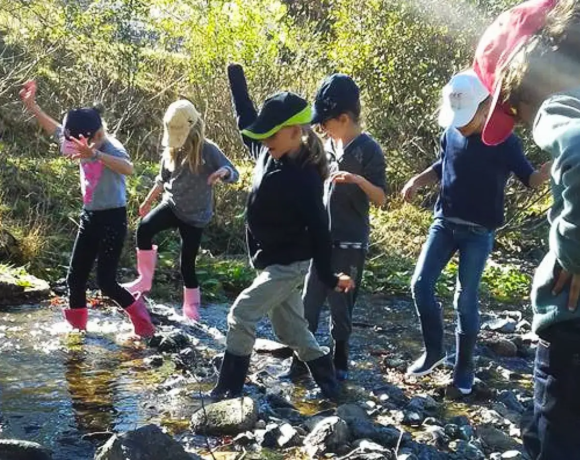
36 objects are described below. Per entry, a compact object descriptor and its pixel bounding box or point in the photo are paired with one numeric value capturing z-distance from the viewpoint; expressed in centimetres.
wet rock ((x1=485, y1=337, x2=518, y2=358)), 612
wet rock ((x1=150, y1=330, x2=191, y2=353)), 549
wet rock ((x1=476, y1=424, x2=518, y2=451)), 415
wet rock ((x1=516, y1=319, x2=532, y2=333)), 691
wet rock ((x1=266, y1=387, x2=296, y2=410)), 455
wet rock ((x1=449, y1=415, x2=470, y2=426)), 438
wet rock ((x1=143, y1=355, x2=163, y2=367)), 517
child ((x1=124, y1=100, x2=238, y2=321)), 594
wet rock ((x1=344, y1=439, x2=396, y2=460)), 371
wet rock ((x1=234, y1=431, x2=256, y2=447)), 393
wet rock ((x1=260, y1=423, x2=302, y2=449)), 390
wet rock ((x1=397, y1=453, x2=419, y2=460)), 377
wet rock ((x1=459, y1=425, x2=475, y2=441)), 424
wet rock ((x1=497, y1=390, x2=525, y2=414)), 480
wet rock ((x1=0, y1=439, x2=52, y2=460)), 345
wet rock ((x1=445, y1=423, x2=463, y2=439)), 425
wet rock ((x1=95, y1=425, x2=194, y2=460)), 338
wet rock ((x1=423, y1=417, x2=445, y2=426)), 440
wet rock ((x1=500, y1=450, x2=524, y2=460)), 395
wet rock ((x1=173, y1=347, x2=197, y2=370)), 513
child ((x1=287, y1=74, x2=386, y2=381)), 479
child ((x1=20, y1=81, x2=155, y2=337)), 535
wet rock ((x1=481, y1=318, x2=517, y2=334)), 680
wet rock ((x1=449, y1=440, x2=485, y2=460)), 400
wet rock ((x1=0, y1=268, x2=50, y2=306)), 661
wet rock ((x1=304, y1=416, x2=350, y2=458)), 384
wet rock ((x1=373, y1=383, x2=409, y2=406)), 478
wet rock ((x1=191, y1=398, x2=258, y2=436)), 401
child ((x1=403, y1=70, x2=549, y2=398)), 450
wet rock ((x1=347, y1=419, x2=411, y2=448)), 402
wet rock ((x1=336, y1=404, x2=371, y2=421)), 422
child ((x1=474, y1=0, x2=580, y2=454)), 213
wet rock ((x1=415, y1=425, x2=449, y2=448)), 415
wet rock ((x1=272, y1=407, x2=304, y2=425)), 430
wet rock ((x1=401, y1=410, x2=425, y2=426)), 439
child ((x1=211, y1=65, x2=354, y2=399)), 429
